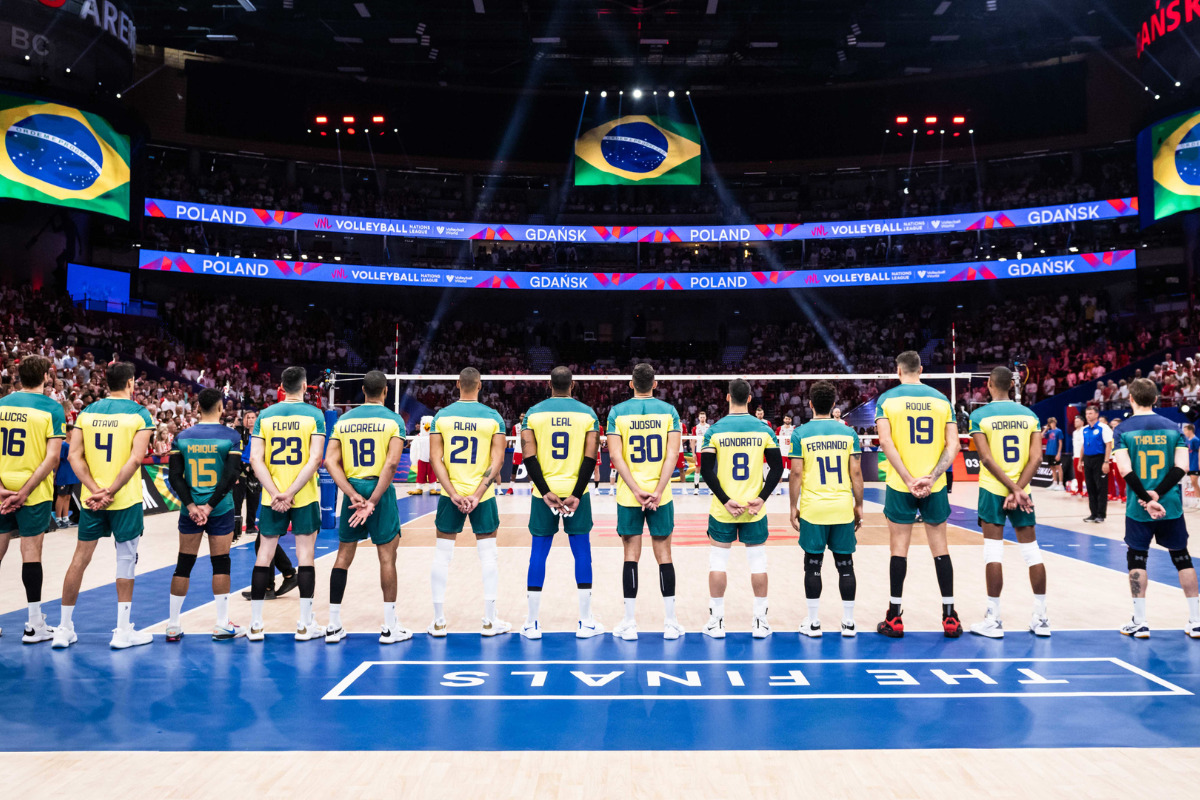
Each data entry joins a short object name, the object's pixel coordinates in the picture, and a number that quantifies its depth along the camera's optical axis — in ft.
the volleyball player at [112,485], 21.84
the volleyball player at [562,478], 22.57
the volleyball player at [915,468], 22.62
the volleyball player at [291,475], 22.34
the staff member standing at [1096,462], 47.96
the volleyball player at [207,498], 22.49
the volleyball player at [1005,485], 22.43
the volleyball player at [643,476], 22.50
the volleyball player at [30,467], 22.12
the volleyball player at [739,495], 22.45
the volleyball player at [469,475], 22.80
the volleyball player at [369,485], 22.13
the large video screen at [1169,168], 81.82
